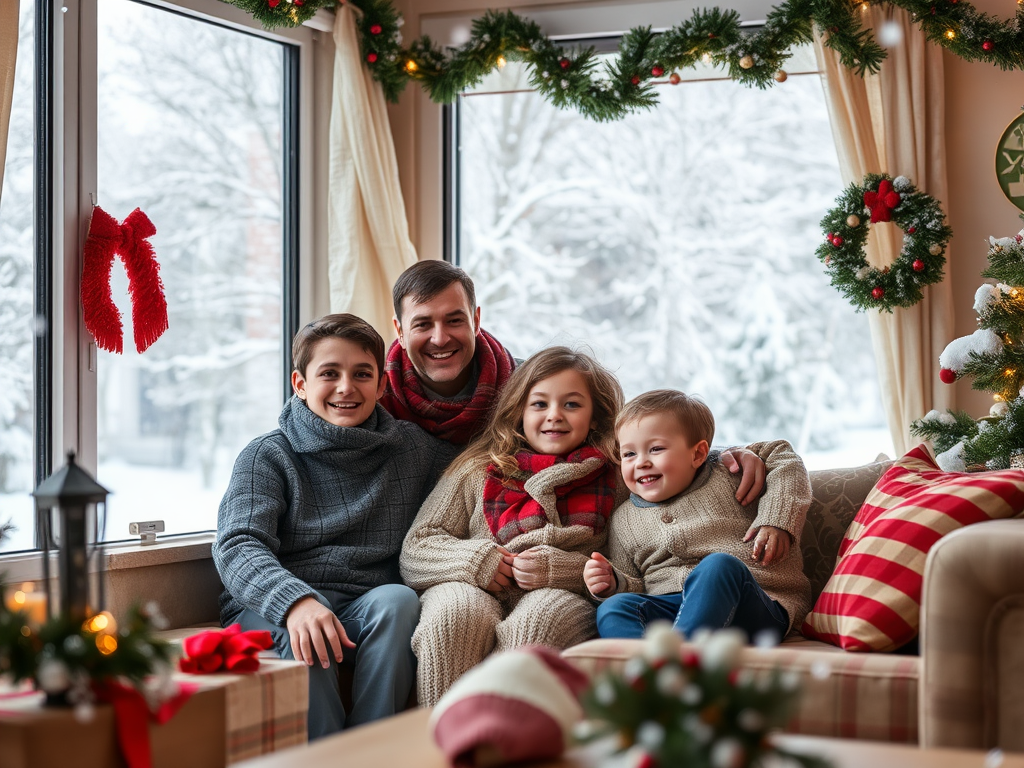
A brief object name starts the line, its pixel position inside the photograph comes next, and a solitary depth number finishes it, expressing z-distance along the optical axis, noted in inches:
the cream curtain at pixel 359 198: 133.6
